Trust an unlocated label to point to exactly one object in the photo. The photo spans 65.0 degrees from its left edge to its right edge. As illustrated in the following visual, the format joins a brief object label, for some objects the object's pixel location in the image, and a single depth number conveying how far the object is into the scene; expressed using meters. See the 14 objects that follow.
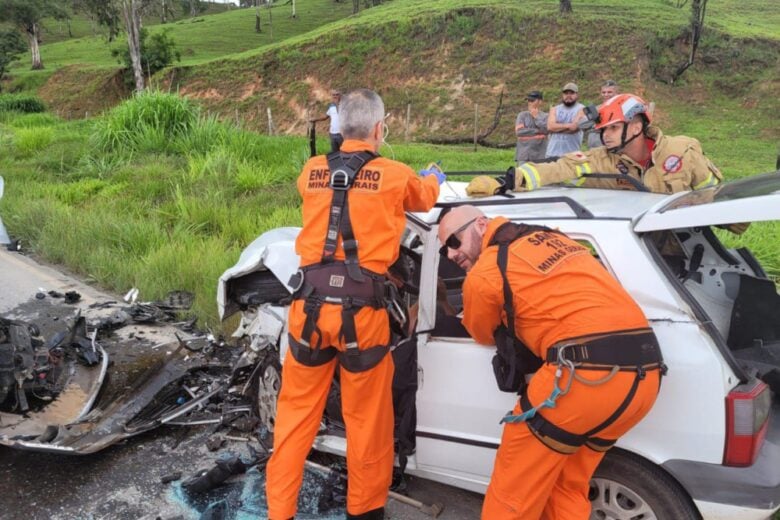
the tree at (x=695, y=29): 23.16
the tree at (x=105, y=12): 40.44
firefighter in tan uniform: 3.55
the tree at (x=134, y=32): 26.81
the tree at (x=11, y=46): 44.53
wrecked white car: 2.20
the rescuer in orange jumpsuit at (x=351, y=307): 2.58
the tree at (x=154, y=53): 36.12
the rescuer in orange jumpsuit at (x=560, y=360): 2.11
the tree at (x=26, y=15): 46.78
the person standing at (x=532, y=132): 9.22
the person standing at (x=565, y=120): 8.27
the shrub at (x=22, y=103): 28.48
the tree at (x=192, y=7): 73.50
